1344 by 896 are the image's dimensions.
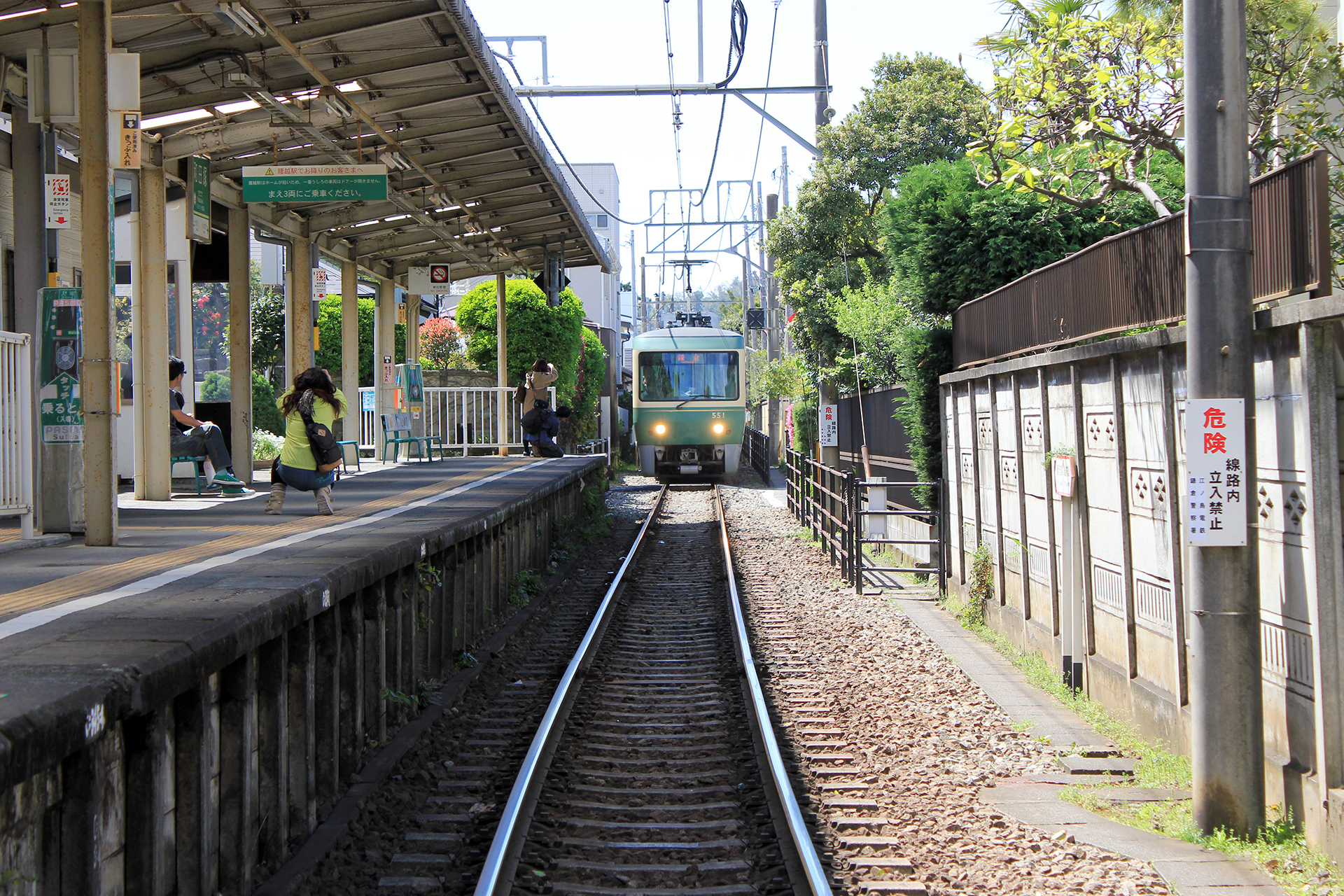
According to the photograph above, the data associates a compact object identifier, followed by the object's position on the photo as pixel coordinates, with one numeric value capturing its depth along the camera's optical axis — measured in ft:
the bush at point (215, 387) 145.79
